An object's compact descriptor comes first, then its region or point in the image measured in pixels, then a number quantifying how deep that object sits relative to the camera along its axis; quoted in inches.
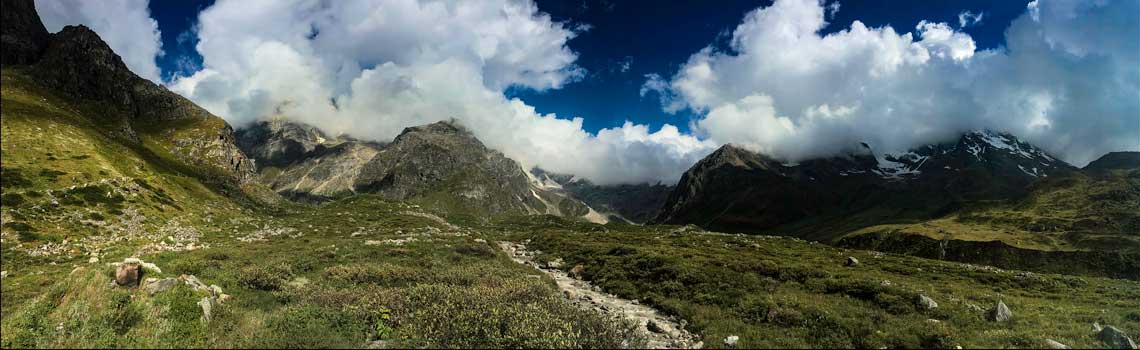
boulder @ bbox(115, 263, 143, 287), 598.4
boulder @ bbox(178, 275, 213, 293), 665.8
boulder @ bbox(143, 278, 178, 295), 594.5
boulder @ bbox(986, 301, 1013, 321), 764.6
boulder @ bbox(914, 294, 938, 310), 856.6
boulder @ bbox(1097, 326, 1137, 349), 594.9
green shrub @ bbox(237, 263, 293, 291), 930.7
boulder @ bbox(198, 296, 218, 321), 608.4
